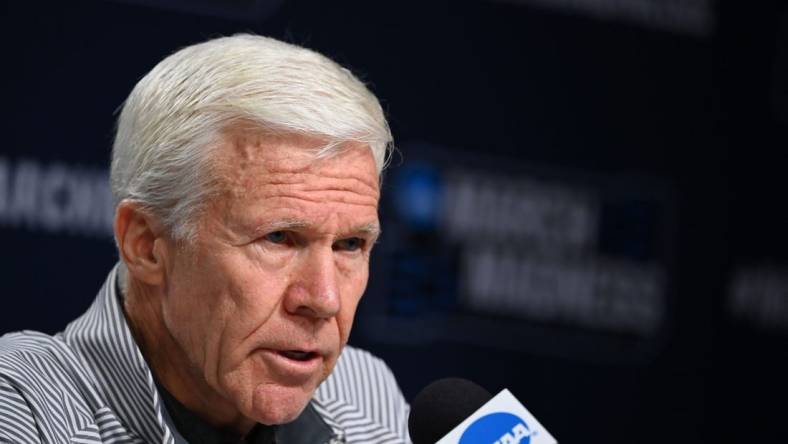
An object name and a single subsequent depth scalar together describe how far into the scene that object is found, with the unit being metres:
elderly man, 3.34
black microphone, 3.28
